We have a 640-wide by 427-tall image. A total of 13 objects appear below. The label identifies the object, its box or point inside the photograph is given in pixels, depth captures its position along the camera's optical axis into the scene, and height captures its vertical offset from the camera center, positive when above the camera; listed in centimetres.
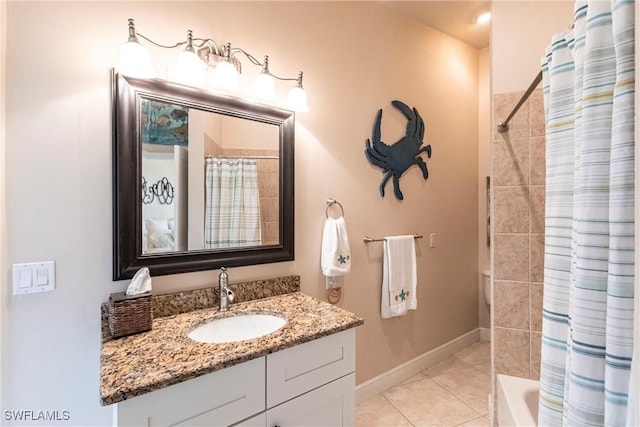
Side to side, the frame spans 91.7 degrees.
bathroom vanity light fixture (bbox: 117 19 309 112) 126 +66
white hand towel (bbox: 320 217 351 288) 190 -25
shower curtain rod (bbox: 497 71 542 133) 131 +51
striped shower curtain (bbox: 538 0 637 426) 56 -6
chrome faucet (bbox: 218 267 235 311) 150 -41
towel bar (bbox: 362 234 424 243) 222 -22
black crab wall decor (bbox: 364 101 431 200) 226 +45
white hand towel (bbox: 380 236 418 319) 225 -49
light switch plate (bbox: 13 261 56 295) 115 -26
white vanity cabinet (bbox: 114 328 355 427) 95 -65
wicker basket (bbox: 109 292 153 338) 118 -41
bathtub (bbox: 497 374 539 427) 144 -96
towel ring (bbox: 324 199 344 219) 202 +4
